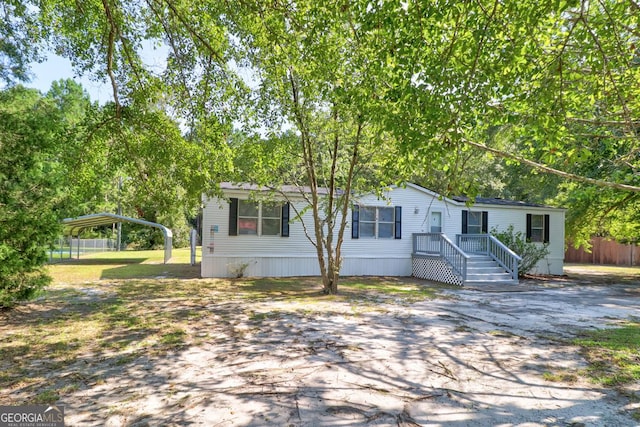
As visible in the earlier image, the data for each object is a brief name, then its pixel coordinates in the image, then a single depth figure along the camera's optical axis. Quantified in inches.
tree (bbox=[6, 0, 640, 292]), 165.9
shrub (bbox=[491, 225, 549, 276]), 594.9
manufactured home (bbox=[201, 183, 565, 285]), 512.4
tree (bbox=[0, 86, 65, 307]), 262.1
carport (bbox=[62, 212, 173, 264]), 734.8
